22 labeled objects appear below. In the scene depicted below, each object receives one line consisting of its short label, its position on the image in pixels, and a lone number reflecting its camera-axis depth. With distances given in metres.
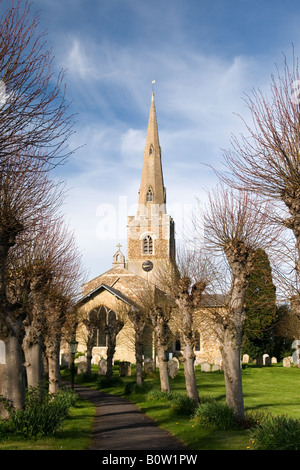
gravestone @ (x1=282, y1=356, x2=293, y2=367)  41.34
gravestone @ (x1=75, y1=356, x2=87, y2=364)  38.25
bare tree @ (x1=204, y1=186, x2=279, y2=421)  14.62
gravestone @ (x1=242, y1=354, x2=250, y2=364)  42.97
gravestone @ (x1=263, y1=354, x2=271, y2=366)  42.38
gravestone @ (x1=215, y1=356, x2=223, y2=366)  38.92
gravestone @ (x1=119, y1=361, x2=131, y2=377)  34.17
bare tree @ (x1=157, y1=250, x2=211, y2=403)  19.20
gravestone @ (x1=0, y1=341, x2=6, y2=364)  12.81
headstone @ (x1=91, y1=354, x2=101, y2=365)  42.62
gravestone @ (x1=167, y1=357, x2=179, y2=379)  31.27
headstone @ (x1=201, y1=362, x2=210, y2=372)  36.19
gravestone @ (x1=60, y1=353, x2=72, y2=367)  40.07
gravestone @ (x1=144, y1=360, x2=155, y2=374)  32.15
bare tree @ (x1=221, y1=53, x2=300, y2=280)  11.04
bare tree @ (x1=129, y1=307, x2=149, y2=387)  27.59
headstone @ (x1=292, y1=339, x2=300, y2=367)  41.38
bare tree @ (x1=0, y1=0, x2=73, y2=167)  8.97
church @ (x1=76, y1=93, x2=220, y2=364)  43.91
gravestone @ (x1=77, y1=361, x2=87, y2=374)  34.59
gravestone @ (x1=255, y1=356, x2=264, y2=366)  42.38
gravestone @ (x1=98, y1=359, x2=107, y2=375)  34.38
